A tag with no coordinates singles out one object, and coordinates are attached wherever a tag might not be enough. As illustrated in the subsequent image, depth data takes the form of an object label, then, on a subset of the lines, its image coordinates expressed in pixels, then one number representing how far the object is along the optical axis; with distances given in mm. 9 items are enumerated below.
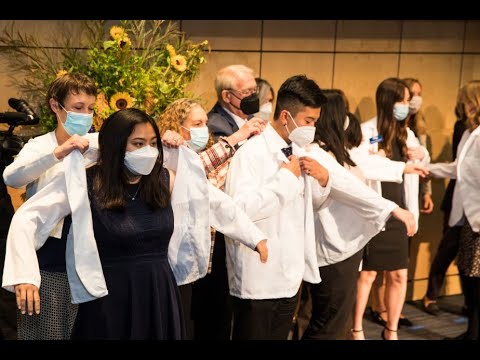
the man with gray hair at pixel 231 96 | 4367
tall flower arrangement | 3986
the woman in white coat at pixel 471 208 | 4820
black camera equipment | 3756
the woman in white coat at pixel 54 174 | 3174
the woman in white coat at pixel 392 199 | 4918
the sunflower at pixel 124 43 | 4000
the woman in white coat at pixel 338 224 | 3838
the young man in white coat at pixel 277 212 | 3438
